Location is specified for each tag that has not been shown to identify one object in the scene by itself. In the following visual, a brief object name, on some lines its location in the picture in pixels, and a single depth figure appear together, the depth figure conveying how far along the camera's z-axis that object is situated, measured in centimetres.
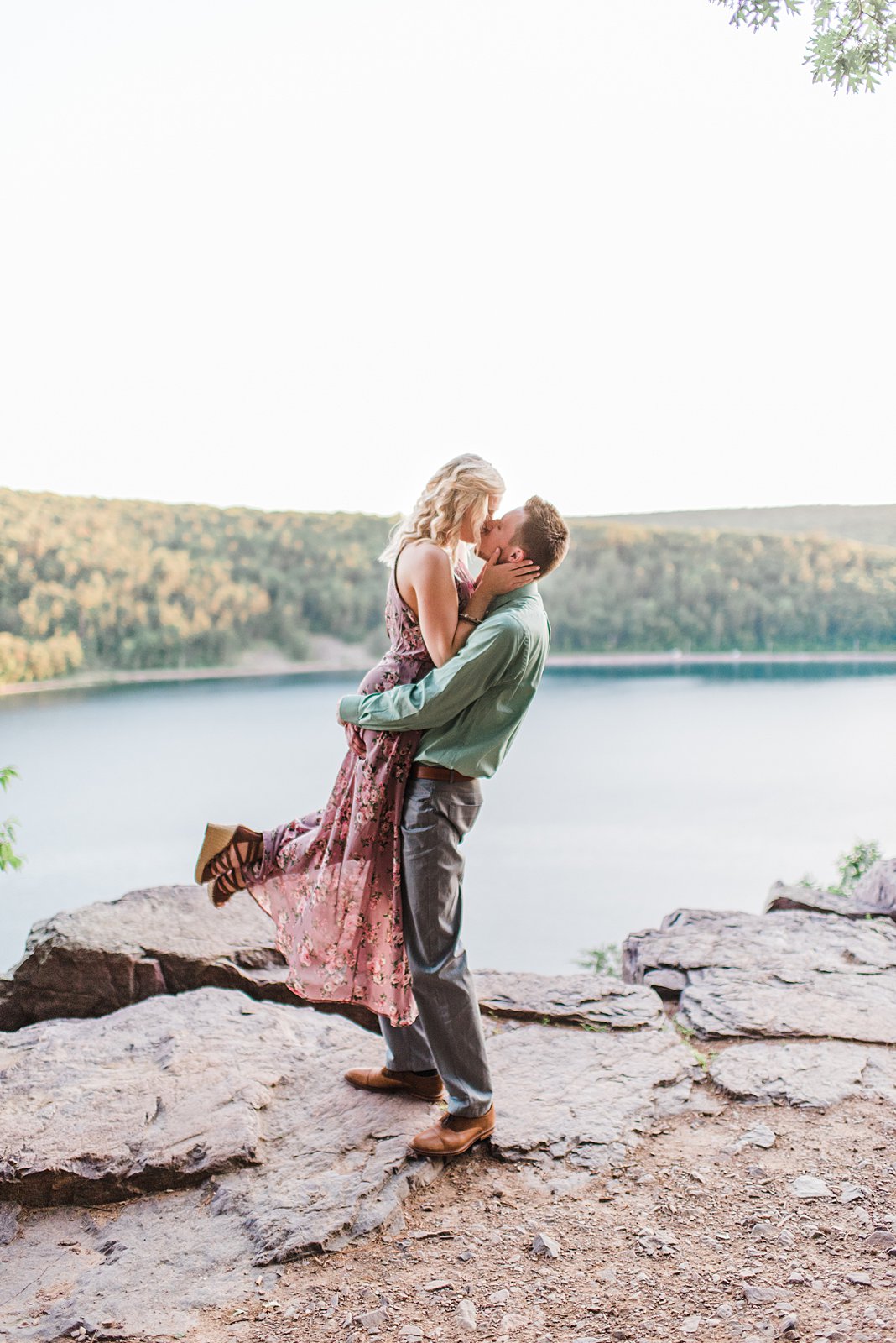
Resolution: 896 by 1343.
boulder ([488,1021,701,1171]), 236
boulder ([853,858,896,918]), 422
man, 213
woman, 215
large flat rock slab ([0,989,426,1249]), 228
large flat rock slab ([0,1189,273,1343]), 186
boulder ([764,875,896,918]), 421
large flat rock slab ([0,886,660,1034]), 346
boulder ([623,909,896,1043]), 303
